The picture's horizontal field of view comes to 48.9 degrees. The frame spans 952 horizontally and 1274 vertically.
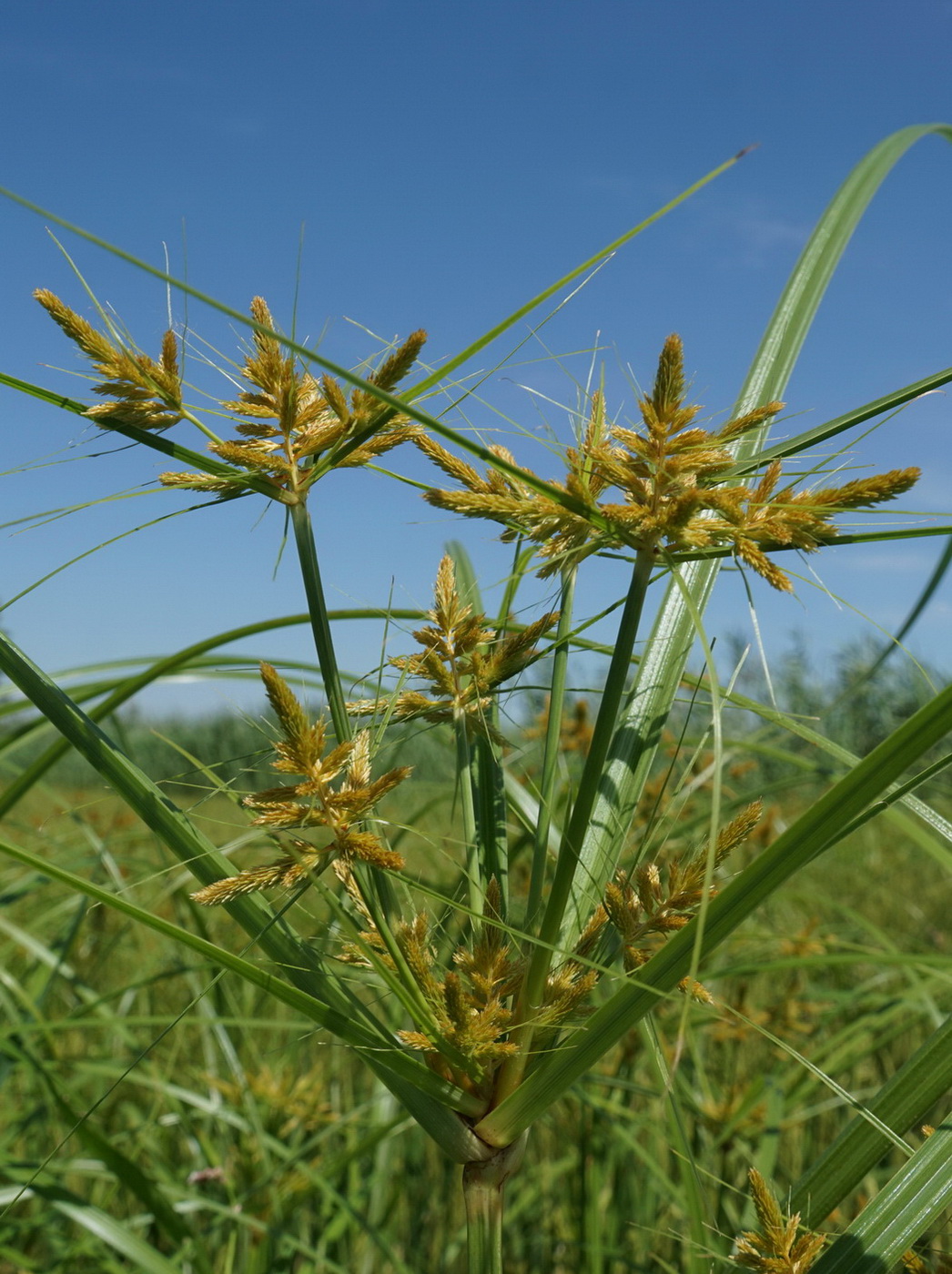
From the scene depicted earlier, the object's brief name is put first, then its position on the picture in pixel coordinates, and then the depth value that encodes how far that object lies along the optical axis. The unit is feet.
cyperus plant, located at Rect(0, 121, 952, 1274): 0.63
